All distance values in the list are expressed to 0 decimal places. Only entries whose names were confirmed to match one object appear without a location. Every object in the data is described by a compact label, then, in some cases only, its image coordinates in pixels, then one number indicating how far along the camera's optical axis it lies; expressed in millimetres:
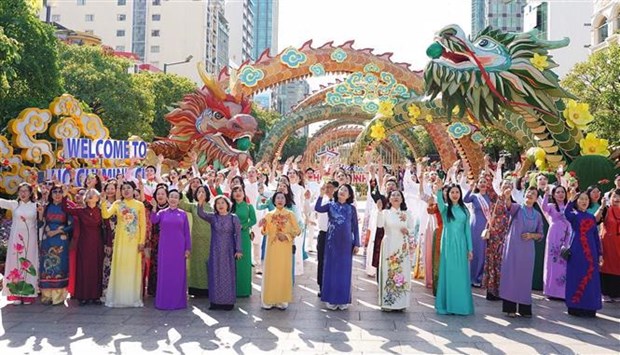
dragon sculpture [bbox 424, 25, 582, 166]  10500
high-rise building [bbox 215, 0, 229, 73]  62719
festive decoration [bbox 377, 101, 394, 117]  16438
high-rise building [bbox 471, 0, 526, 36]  67606
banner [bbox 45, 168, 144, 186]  9620
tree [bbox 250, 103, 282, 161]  45809
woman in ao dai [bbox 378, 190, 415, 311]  6160
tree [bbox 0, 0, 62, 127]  14797
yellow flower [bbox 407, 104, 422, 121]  15773
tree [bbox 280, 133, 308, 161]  57566
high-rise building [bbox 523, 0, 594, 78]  43562
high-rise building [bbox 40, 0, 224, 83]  55781
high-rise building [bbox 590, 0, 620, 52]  29391
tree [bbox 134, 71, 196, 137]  32469
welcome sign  10047
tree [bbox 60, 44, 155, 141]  25109
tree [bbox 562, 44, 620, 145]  17484
